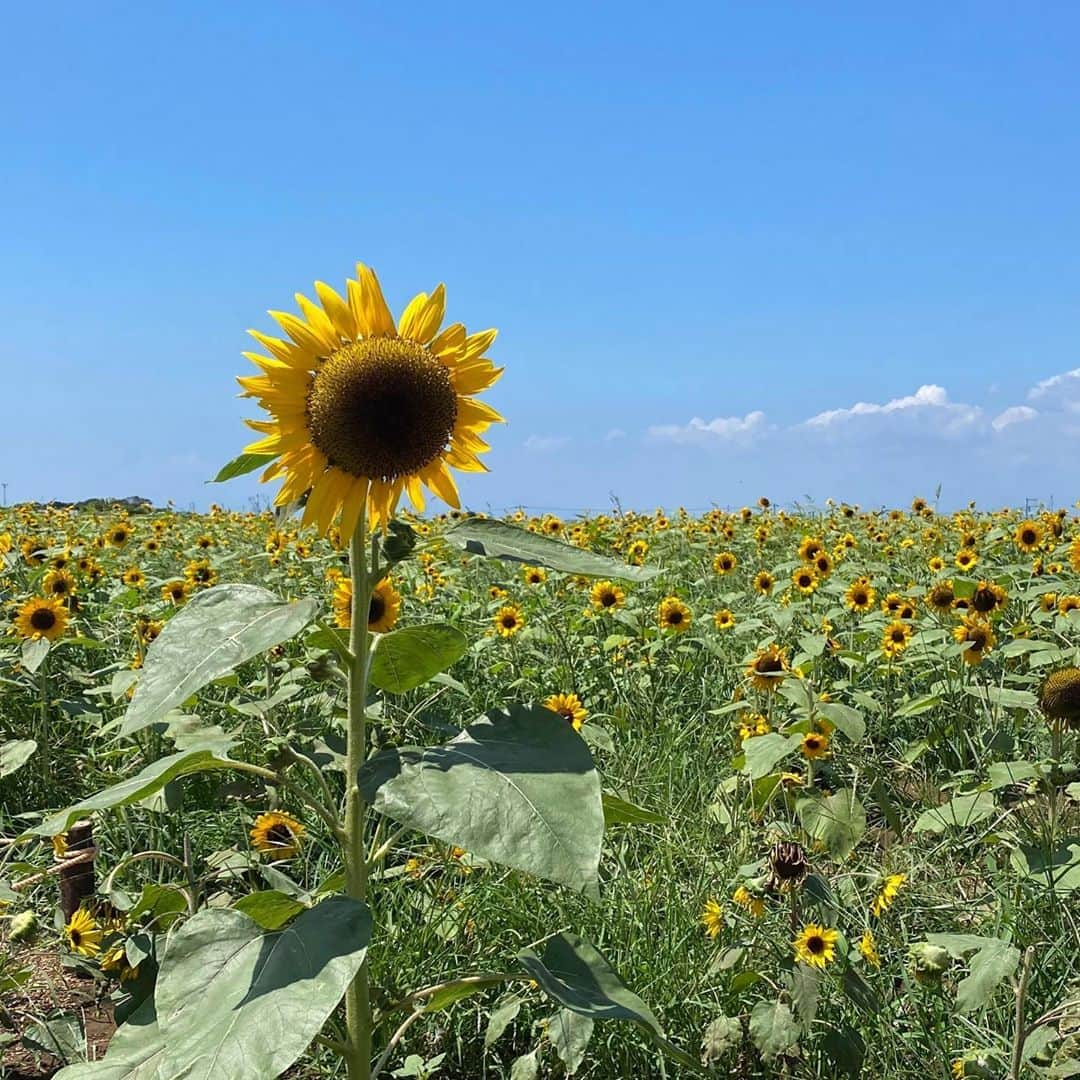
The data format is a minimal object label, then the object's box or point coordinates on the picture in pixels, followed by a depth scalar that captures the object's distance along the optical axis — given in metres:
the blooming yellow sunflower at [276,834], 2.68
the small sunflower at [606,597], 5.19
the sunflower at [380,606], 2.66
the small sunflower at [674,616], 4.63
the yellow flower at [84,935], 2.47
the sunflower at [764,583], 6.02
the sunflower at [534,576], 5.75
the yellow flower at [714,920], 2.38
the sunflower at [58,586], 4.58
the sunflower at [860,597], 5.07
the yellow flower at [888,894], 2.37
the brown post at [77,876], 2.76
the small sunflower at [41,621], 3.94
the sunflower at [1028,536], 5.83
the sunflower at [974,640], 3.76
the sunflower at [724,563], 6.54
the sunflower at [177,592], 4.52
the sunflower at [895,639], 4.17
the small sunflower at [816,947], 2.17
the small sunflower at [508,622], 4.65
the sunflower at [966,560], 5.50
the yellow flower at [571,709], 3.25
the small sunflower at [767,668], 3.48
